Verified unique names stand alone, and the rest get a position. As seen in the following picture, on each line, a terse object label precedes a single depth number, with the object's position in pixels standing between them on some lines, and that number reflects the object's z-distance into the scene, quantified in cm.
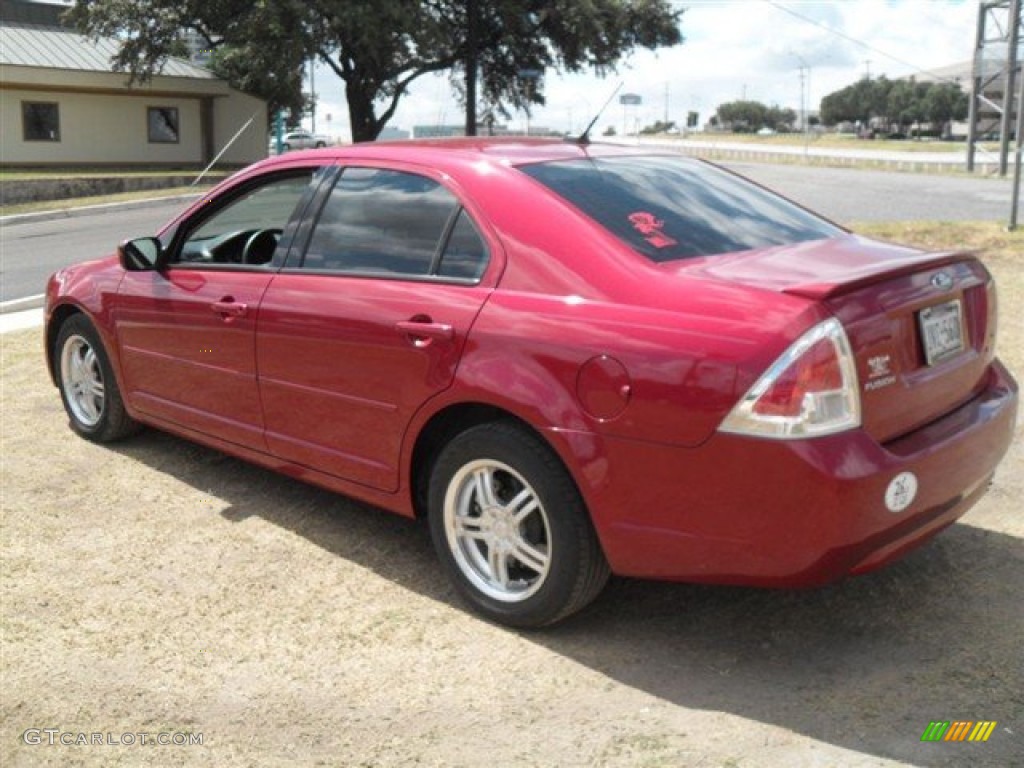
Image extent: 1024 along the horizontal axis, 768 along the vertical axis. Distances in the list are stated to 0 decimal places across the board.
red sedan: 292
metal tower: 2998
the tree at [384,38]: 3039
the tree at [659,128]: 12306
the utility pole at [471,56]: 3475
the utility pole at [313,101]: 4044
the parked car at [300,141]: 5490
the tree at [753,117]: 15112
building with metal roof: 3300
